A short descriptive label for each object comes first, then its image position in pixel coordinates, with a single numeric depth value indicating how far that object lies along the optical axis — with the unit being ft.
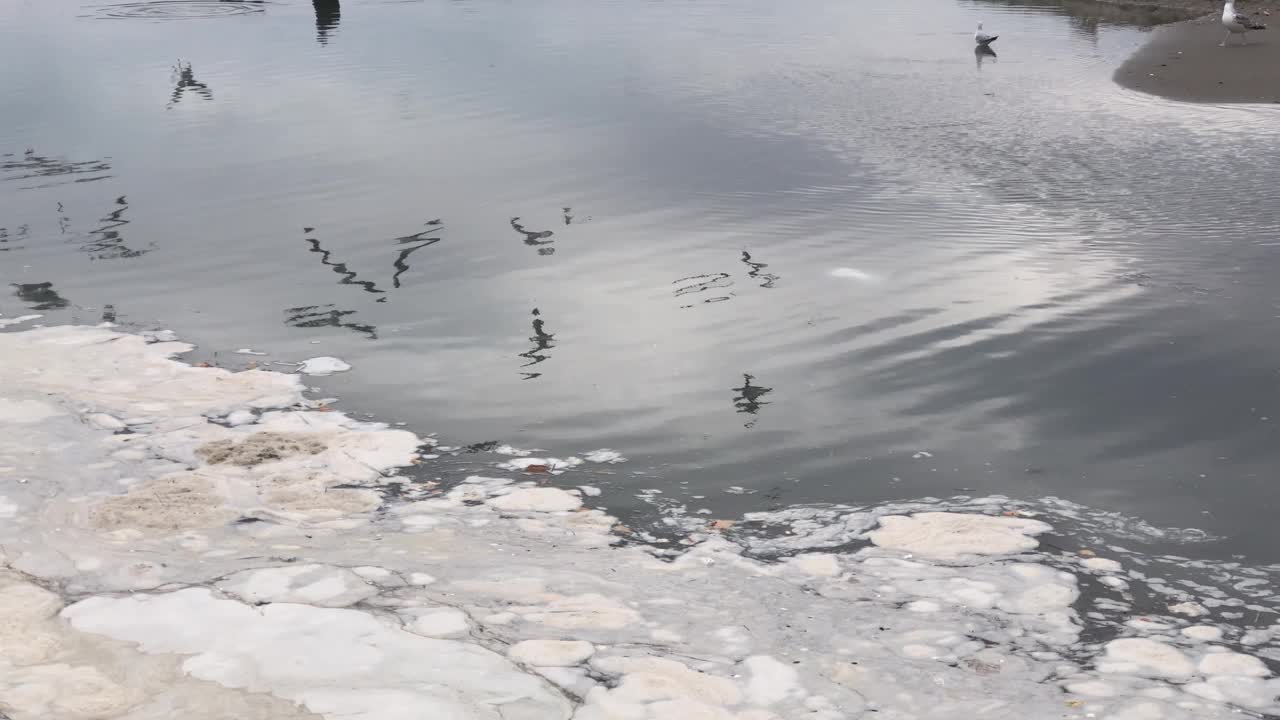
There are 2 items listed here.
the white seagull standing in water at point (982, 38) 72.84
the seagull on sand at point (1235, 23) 67.05
